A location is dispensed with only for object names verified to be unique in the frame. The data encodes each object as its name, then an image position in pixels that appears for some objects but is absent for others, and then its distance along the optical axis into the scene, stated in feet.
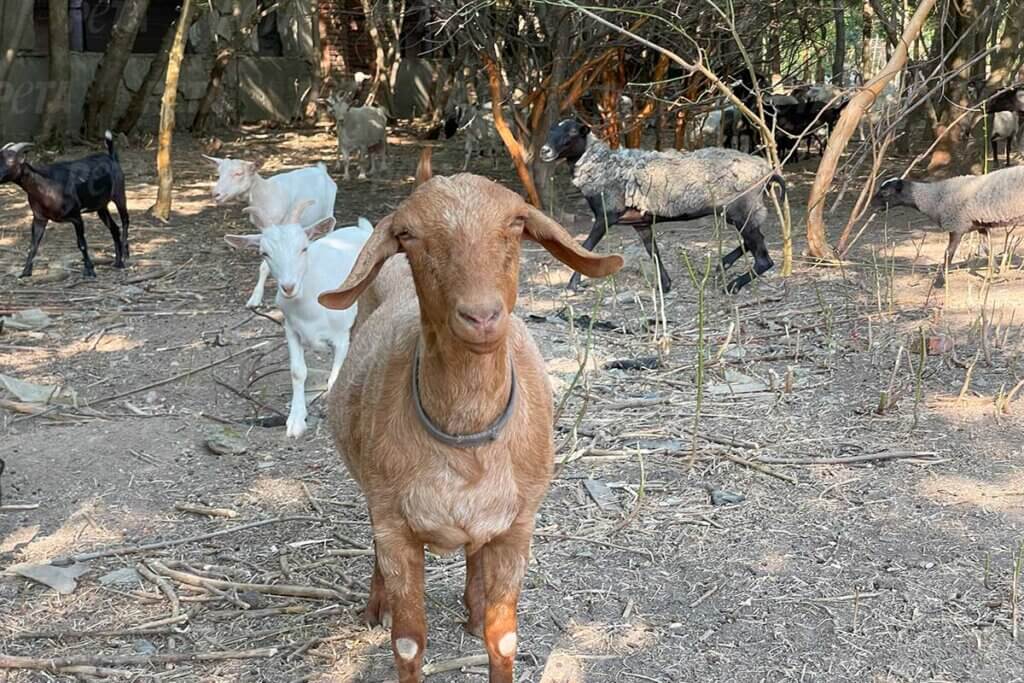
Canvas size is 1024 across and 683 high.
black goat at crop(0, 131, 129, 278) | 28.91
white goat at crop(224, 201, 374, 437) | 18.94
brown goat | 8.51
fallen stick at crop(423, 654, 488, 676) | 11.80
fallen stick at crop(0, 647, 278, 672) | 11.84
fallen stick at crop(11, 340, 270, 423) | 20.02
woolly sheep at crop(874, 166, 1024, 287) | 25.67
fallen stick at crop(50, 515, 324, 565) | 14.35
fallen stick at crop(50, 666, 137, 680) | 11.80
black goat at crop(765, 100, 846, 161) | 51.37
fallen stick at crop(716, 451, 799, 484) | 16.11
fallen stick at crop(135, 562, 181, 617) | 13.07
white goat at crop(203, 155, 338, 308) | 29.12
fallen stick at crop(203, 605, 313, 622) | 12.93
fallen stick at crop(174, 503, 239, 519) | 15.67
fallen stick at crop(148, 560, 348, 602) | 13.34
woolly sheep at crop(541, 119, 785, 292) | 27.50
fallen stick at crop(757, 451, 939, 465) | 16.49
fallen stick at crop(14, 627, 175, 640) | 12.53
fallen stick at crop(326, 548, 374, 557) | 14.32
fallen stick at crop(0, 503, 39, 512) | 15.71
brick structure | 71.92
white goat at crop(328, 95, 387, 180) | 46.42
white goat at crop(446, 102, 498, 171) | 50.43
